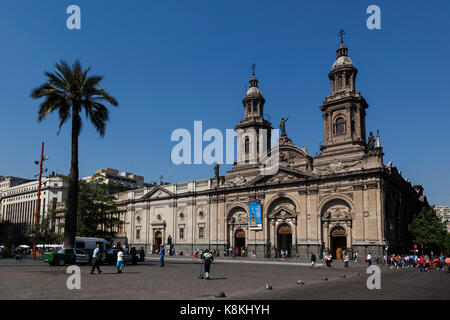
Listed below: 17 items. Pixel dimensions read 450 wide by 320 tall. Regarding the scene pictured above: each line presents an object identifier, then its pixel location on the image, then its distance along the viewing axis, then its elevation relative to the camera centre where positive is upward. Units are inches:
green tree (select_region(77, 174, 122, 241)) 1881.2 +28.0
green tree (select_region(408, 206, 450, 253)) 2046.0 -81.5
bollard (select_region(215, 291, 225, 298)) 535.5 -111.4
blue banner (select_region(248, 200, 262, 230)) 2196.1 +1.8
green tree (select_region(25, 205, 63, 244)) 2721.9 -136.9
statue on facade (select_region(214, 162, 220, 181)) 2501.4 +302.0
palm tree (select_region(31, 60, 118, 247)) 1181.7 +358.7
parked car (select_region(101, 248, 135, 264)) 1310.4 -144.1
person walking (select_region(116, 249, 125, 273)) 924.6 -113.5
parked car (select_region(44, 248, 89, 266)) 1152.6 -128.2
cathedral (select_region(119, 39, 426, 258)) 1841.8 +91.5
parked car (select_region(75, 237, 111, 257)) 1386.6 -106.1
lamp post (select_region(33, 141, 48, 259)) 1627.2 +227.6
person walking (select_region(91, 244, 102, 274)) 876.4 -99.3
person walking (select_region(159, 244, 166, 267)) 1221.7 -144.6
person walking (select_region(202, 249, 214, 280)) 821.9 -96.5
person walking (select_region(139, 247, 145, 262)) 1519.4 -162.8
